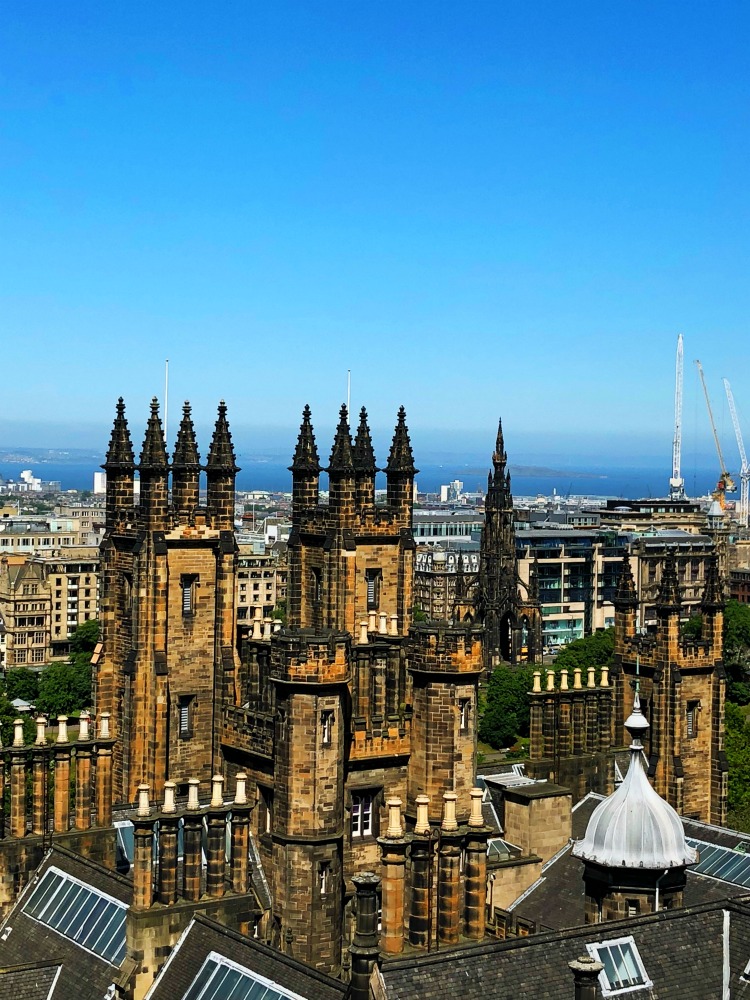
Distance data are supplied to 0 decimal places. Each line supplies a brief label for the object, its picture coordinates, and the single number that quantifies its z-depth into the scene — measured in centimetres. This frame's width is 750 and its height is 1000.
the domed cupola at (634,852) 4556
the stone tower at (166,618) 6047
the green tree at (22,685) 16275
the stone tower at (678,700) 7400
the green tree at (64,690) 15288
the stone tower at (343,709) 5194
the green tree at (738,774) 8950
